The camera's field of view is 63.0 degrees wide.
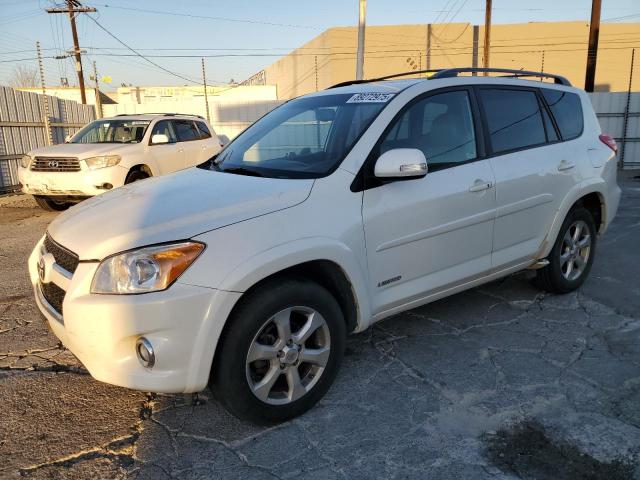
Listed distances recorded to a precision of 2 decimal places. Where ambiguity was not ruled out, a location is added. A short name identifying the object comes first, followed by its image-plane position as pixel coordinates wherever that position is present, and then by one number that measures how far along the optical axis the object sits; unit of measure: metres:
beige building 34.94
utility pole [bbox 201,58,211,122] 19.80
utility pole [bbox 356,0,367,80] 17.88
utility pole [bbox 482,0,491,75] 26.84
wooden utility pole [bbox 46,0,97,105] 26.03
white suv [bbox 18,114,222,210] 8.26
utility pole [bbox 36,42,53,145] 13.93
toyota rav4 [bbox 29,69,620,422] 2.33
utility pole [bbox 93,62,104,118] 17.31
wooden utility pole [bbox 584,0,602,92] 18.53
